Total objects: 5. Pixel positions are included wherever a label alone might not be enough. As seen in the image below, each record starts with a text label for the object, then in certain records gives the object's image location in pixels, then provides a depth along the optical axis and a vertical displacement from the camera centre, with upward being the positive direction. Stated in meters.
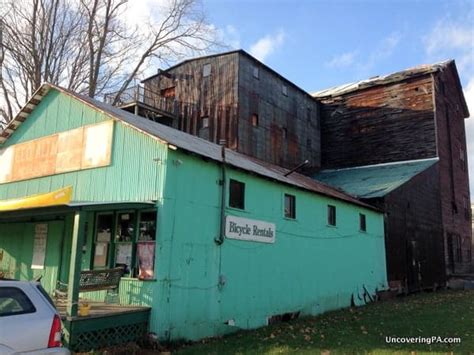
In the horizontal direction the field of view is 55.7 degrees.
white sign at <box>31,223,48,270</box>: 14.13 +0.36
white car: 5.41 -0.79
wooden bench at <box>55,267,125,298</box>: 10.24 -0.45
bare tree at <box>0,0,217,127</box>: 25.70 +12.10
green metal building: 10.30 +0.94
